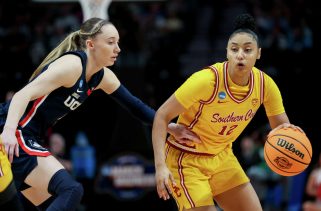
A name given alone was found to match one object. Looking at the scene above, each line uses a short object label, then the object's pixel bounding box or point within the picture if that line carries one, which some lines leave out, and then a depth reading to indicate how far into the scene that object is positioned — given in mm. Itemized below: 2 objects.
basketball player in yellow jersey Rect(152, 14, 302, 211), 9891
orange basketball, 10211
